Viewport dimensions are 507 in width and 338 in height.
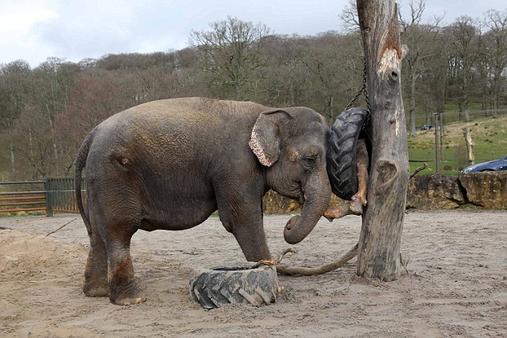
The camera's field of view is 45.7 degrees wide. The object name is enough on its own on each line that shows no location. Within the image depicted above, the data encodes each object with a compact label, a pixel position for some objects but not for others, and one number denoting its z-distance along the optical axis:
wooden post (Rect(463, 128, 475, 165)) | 21.91
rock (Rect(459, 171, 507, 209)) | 14.83
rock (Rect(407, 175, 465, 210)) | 15.35
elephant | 6.12
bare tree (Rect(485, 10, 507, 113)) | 47.88
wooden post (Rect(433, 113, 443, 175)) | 17.41
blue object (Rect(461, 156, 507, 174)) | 19.80
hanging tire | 6.23
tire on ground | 5.56
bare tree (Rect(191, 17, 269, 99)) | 30.66
